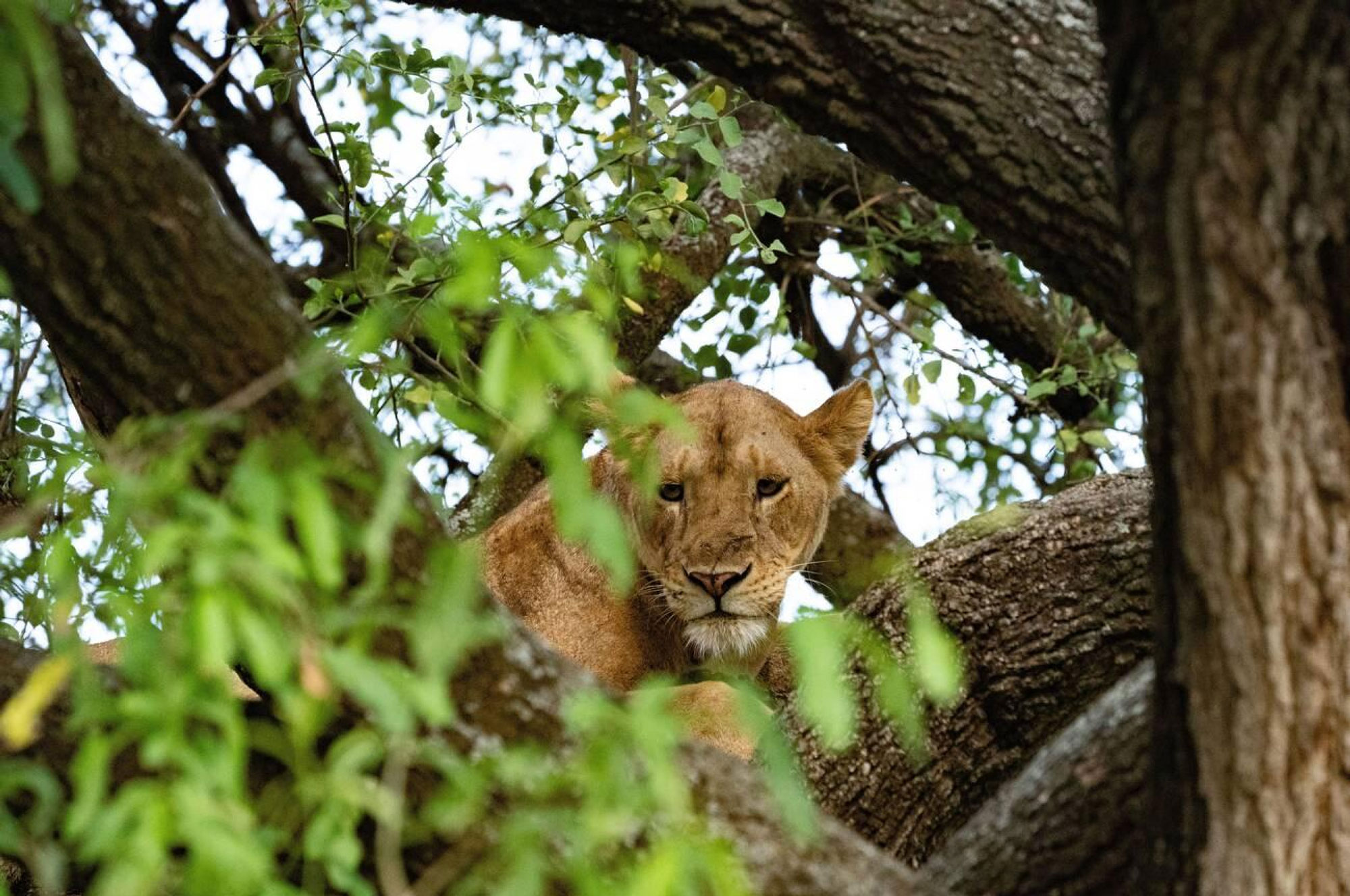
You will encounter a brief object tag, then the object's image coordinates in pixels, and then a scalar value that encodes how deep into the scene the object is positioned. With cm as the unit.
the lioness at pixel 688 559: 1596
